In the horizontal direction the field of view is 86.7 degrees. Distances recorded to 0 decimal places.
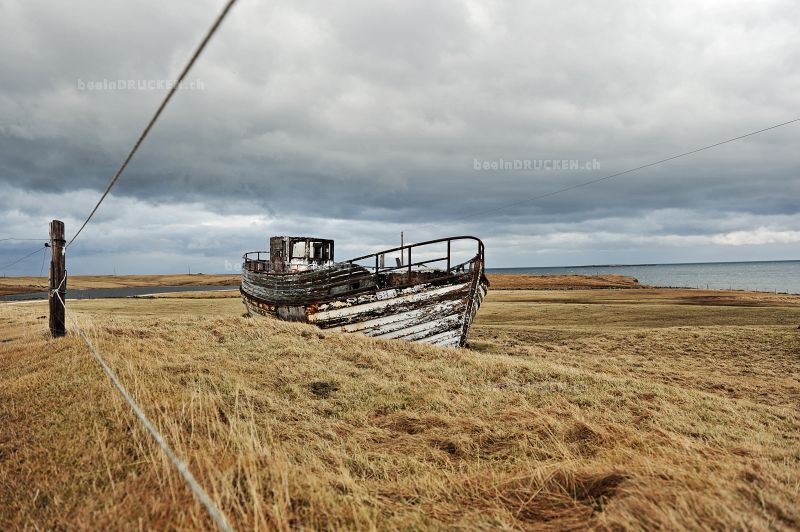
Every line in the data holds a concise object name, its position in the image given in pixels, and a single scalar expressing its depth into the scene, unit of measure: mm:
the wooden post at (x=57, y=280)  9234
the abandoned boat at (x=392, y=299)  11898
